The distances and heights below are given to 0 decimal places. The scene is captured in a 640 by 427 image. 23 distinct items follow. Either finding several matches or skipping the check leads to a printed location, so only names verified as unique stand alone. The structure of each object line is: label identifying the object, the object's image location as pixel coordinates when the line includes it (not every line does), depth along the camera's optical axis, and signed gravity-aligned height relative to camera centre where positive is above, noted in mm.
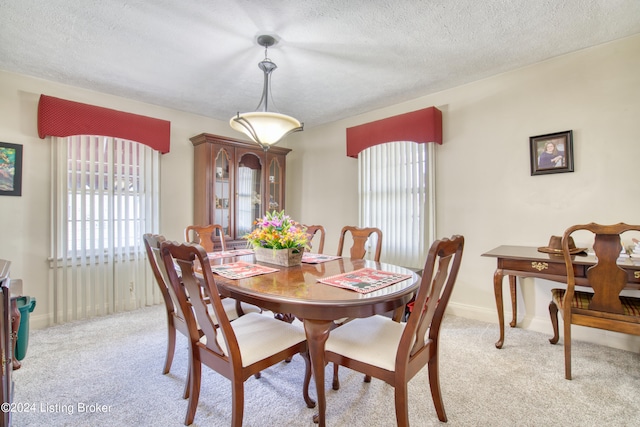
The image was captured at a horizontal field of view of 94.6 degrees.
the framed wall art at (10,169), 2676 +444
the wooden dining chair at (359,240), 2633 -217
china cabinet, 3664 +439
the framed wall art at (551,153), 2492 +544
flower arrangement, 1995 -121
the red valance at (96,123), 2783 +979
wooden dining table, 1252 -368
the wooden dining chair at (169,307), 1656 -612
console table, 1836 -360
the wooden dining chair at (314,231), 2867 -160
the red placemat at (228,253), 2391 -317
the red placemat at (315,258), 2219 -335
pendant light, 2070 +677
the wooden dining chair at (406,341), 1220 -621
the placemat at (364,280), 1451 -346
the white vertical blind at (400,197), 3299 +224
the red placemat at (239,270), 1726 -335
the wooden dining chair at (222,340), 1274 -621
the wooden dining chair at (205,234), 2894 -175
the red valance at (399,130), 3141 +989
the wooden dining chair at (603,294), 1768 -501
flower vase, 1988 -274
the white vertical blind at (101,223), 2934 -66
